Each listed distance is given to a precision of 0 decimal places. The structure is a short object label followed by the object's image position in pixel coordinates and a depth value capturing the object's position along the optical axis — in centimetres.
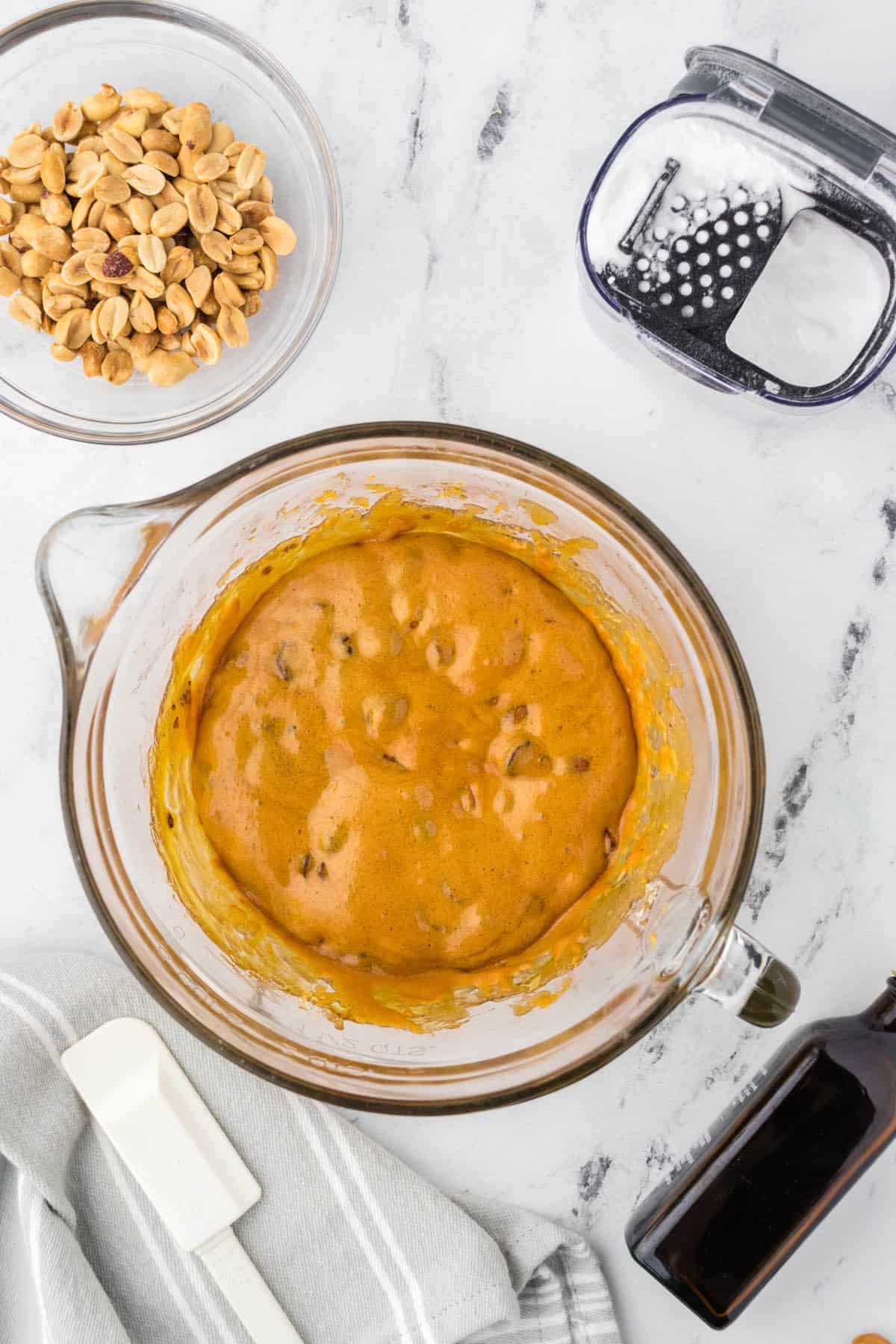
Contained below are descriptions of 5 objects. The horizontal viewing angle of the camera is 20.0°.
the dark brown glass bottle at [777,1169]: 83
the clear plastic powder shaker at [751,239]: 82
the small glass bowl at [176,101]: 84
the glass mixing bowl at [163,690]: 77
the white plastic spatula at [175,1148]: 84
